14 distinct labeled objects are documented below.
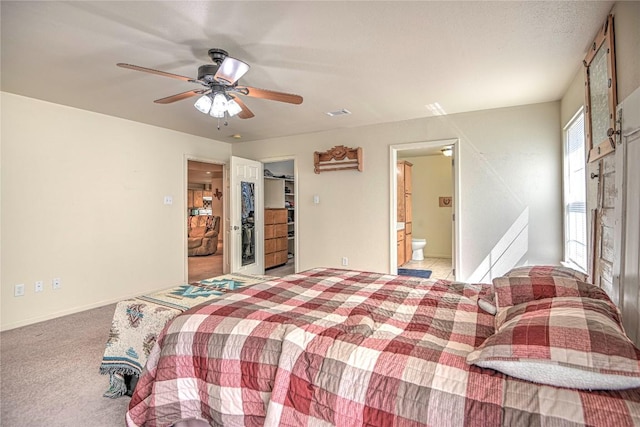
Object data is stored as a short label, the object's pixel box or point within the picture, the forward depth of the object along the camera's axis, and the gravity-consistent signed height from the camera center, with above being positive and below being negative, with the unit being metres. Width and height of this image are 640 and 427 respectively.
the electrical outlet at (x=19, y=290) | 3.36 -0.79
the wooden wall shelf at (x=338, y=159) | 4.68 +0.83
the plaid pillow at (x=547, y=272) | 1.70 -0.33
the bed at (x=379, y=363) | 0.92 -0.53
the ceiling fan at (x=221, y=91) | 2.14 +0.96
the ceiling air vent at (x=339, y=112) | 3.97 +1.29
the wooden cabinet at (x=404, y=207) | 6.08 +0.13
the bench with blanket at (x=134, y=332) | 1.90 -0.72
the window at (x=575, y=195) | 2.92 +0.18
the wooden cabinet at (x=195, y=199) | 10.65 +0.54
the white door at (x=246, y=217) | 5.08 -0.05
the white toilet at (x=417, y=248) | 6.78 -0.75
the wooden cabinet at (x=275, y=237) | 6.23 -0.47
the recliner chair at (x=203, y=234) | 8.33 -0.55
